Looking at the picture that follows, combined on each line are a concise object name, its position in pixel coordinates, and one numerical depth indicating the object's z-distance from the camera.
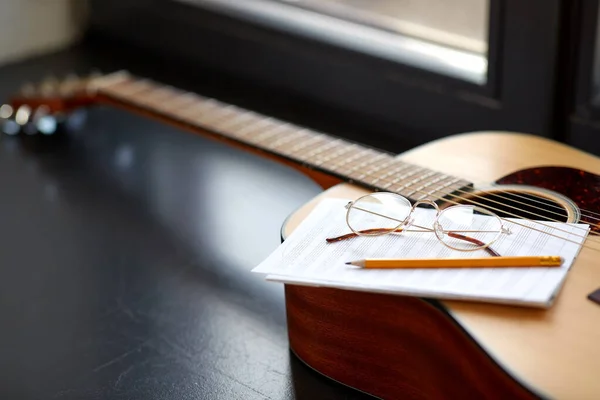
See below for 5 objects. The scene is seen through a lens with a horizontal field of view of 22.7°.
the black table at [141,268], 1.21
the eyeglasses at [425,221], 1.13
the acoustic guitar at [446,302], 1.02
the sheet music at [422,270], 1.07
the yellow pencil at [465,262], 1.09
